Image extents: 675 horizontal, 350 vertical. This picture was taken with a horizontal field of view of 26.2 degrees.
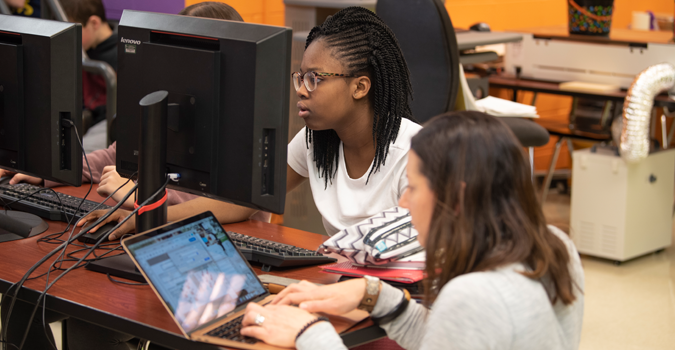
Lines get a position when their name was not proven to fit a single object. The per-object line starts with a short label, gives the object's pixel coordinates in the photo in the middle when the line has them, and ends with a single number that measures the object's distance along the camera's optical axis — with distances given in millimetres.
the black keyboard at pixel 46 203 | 3124
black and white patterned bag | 2713
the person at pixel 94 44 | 4862
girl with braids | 3019
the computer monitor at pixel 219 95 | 2666
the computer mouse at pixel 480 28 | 5472
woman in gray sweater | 2364
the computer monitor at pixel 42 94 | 2901
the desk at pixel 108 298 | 2560
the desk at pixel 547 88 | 4835
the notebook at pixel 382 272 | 2690
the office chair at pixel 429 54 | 4049
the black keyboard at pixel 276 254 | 2820
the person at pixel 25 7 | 5169
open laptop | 2513
